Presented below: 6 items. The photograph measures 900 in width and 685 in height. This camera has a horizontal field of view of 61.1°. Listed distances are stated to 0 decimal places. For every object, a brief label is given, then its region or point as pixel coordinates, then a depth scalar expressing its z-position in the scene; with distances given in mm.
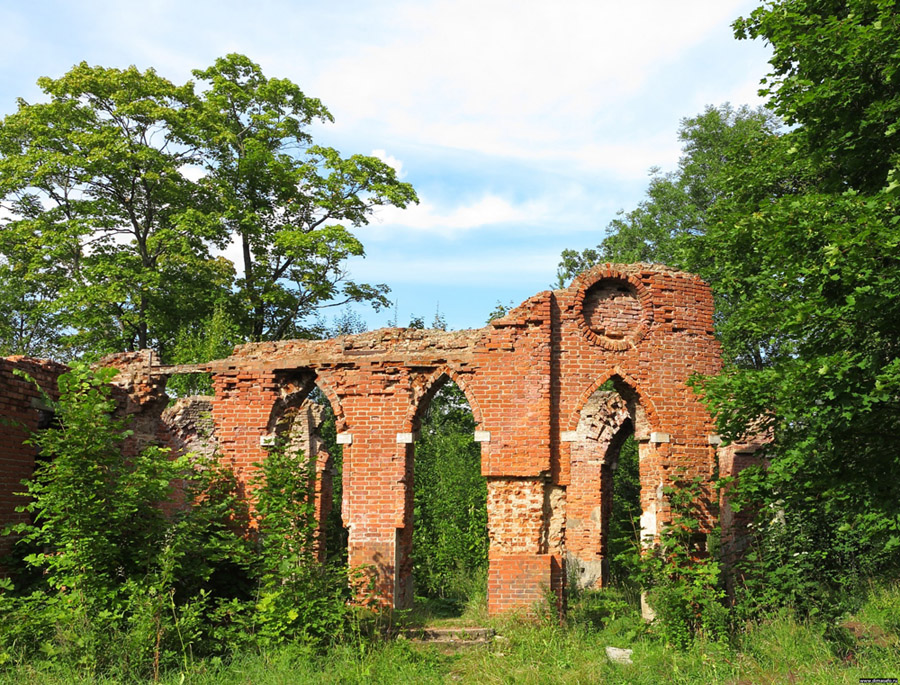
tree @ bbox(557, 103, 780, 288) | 23797
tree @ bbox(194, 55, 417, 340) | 21391
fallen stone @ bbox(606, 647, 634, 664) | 9312
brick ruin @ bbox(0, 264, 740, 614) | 11141
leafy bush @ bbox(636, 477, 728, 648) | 9828
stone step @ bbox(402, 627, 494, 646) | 10547
